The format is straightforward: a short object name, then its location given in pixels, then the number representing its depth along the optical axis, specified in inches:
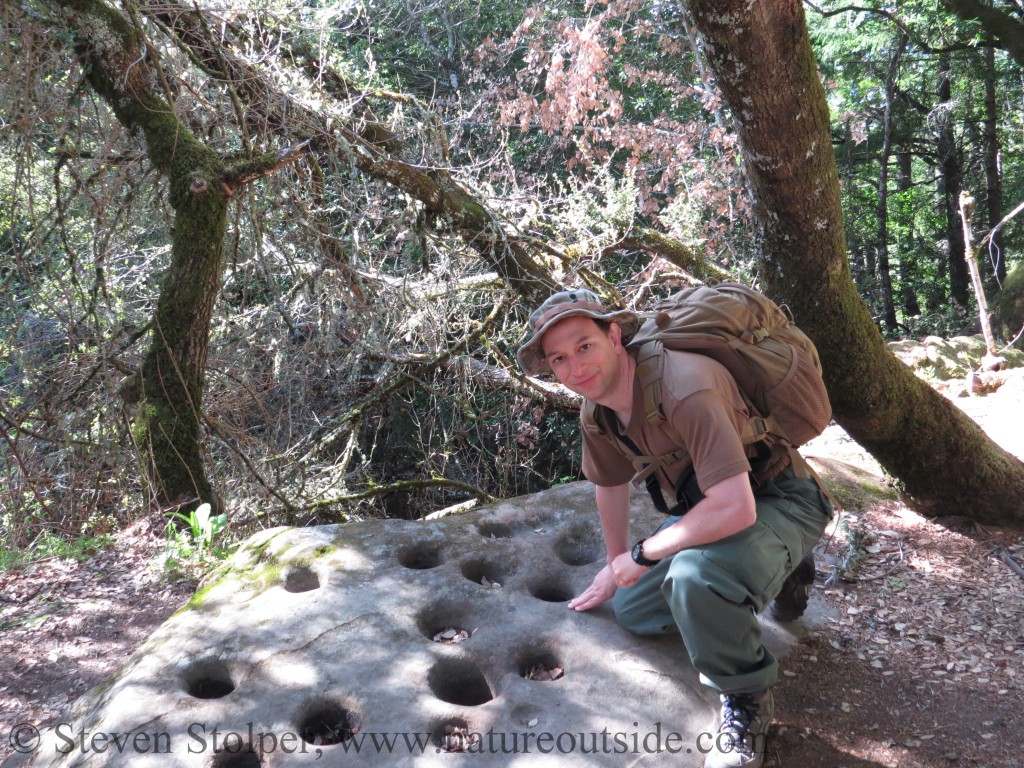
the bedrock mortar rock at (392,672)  94.0
